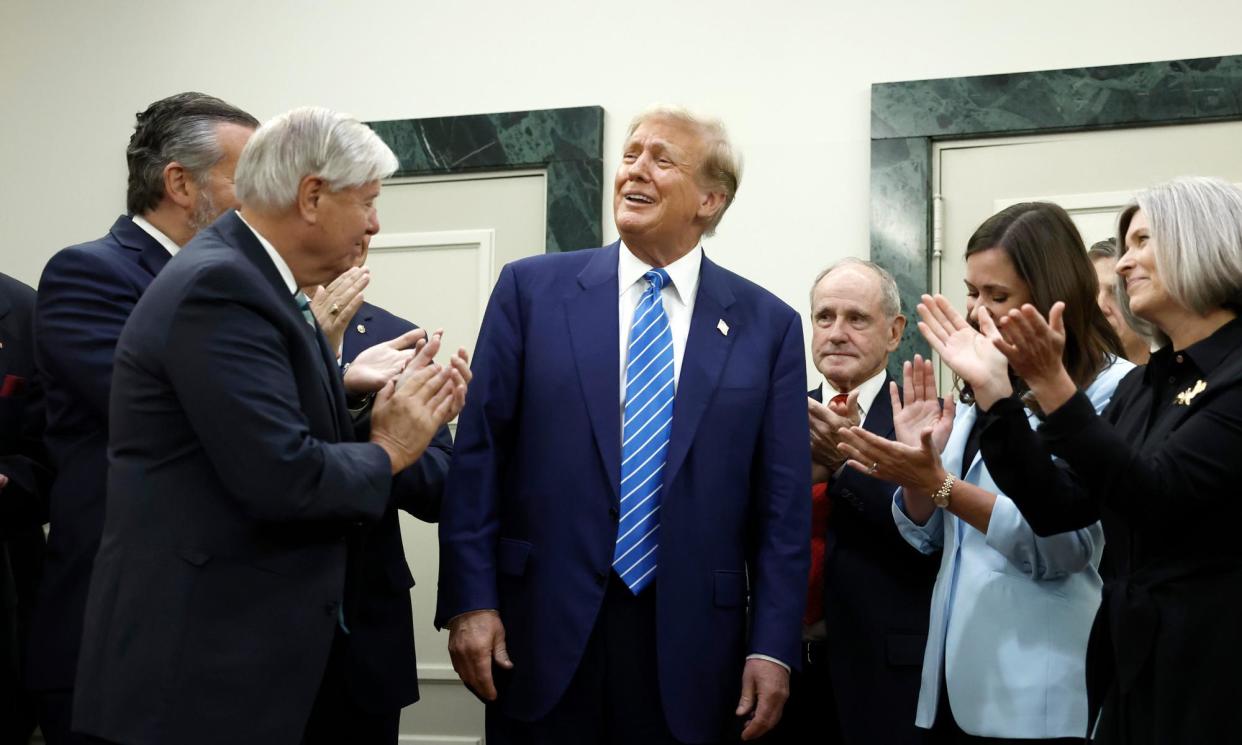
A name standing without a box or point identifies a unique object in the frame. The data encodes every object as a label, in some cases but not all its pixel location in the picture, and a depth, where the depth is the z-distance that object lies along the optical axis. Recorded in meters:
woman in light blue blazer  2.27
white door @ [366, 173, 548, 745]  3.96
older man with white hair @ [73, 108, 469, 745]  1.74
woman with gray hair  1.84
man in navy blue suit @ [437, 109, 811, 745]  2.27
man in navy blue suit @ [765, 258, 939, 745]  2.59
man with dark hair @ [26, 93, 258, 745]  2.26
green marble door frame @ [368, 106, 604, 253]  3.96
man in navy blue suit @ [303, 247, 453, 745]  2.33
